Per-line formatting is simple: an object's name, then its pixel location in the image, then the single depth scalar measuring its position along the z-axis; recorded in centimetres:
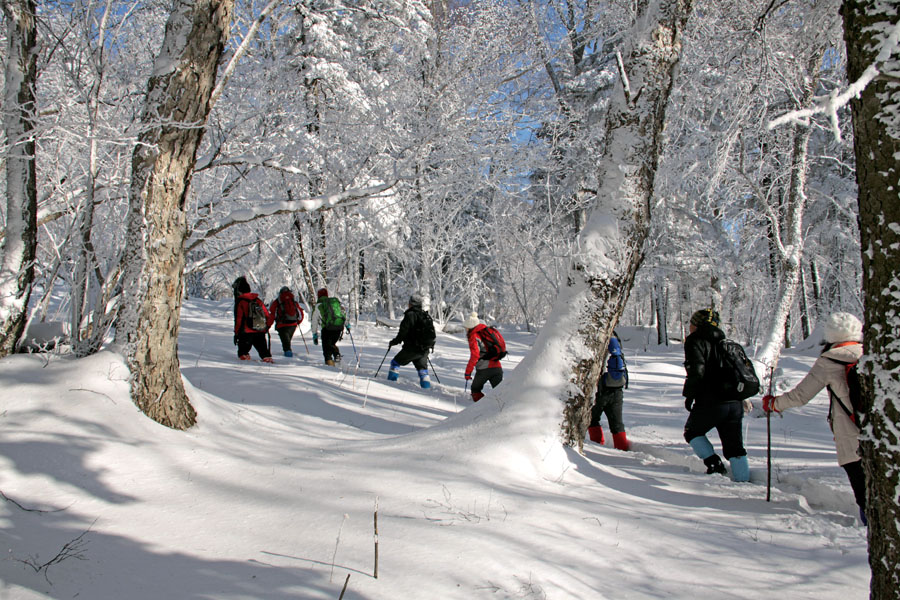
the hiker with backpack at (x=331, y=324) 1052
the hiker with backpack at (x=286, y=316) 1127
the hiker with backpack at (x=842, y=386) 372
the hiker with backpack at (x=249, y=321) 991
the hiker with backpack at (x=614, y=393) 646
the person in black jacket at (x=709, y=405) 487
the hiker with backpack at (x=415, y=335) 939
